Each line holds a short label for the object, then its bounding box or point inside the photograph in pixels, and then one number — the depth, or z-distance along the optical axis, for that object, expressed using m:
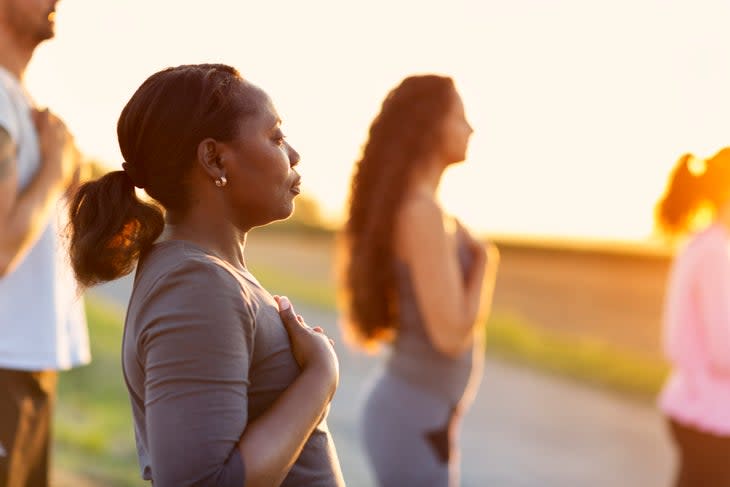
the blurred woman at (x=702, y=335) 3.49
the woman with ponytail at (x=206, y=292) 1.47
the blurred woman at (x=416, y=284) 3.01
